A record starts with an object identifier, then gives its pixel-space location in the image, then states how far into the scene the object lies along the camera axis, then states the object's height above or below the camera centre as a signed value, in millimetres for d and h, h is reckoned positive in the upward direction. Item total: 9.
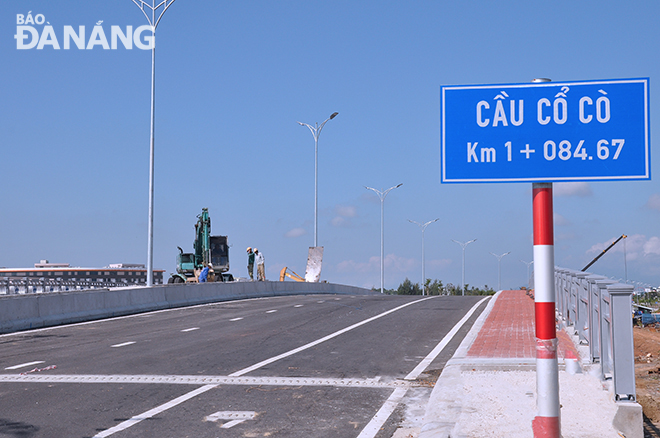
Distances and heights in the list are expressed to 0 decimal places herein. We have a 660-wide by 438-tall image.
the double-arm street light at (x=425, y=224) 74312 +3328
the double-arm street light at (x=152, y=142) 26438 +4703
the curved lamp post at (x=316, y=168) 47253 +6261
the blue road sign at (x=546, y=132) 5102 +954
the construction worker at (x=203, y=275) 33156 -1068
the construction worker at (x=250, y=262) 40938 -487
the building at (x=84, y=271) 85750 -2080
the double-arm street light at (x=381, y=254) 62272 -105
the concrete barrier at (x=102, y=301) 17672 -1596
